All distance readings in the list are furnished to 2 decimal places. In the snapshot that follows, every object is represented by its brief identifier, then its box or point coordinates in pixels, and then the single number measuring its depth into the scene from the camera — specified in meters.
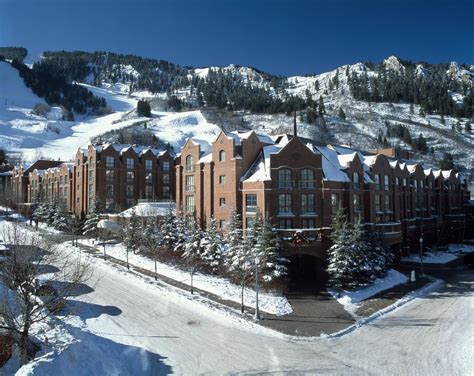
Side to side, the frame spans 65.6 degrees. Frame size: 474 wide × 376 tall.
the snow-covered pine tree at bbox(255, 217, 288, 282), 30.42
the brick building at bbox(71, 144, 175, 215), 62.75
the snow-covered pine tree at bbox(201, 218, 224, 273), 35.19
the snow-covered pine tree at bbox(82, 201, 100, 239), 53.09
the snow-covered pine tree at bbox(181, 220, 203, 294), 35.97
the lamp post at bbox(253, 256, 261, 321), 24.28
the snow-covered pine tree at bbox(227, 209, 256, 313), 31.02
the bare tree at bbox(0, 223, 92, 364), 14.51
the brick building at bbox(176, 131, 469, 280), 36.38
